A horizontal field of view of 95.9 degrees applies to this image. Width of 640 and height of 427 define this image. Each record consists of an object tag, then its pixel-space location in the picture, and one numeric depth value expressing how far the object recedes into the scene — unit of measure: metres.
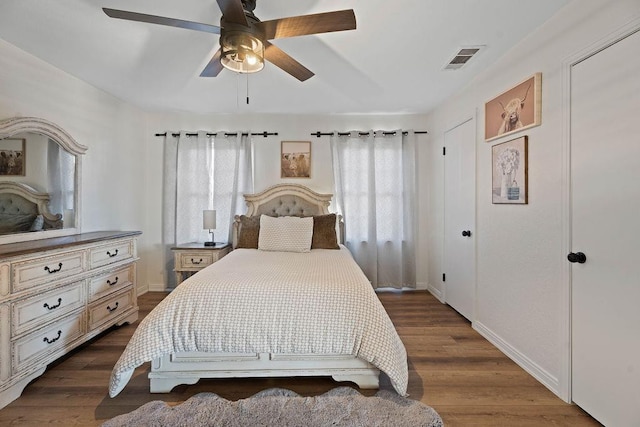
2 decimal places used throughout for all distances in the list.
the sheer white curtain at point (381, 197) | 4.01
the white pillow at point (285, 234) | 3.23
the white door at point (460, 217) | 2.98
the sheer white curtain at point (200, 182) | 3.99
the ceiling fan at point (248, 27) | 1.49
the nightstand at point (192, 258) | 3.58
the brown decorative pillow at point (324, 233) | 3.40
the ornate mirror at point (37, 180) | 2.26
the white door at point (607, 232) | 1.48
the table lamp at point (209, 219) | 3.71
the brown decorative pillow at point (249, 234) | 3.40
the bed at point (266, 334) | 1.78
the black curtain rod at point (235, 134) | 3.99
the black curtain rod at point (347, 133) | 4.01
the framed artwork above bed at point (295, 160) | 4.08
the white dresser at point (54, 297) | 1.83
